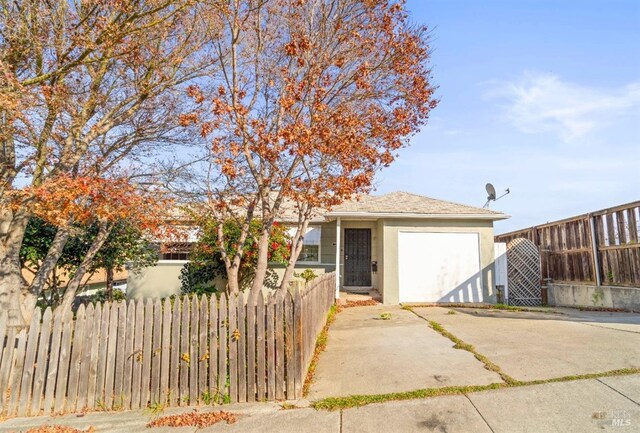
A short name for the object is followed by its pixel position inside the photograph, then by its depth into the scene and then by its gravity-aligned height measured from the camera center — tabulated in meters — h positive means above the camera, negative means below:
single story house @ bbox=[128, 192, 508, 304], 12.23 +0.09
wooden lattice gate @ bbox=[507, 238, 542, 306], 12.37 -0.44
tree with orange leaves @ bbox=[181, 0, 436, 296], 6.05 +3.20
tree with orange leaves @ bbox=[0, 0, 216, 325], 5.25 +3.07
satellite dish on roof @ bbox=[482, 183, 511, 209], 15.38 +3.00
